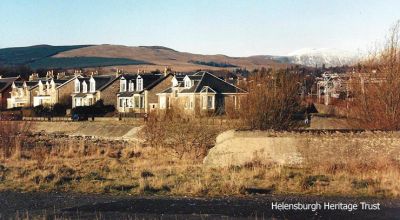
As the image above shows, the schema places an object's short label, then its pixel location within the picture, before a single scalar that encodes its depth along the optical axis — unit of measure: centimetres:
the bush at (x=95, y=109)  7489
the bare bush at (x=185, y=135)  3173
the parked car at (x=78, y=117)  7147
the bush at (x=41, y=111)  7990
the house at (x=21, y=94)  10162
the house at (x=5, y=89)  10898
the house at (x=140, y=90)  7781
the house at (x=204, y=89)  6694
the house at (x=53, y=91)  9199
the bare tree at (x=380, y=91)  3089
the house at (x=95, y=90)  8375
